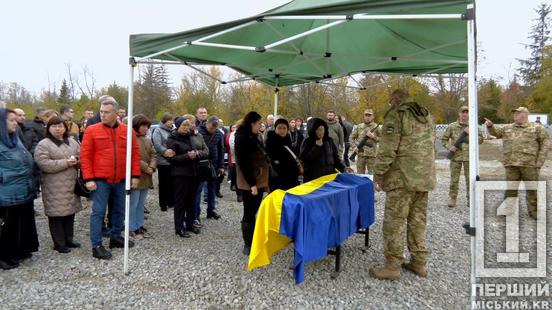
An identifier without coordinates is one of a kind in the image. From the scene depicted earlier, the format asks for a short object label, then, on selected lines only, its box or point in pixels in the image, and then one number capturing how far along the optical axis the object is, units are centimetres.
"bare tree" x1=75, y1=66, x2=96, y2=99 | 4026
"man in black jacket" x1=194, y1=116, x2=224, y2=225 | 623
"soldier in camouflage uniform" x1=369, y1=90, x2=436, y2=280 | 360
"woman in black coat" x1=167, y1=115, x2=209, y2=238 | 503
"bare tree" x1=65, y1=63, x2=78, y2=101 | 4076
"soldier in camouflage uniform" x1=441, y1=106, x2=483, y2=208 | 691
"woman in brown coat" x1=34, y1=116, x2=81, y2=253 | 420
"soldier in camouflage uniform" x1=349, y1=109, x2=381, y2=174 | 764
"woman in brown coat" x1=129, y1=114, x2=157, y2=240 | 501
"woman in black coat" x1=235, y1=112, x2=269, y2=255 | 423
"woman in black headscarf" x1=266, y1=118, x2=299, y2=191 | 477
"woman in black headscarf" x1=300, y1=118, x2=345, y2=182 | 482
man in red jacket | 411
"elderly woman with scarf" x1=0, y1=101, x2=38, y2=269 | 378
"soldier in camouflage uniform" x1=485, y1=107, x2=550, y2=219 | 605
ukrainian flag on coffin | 329
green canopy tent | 282
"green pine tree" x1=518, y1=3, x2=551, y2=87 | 4741
